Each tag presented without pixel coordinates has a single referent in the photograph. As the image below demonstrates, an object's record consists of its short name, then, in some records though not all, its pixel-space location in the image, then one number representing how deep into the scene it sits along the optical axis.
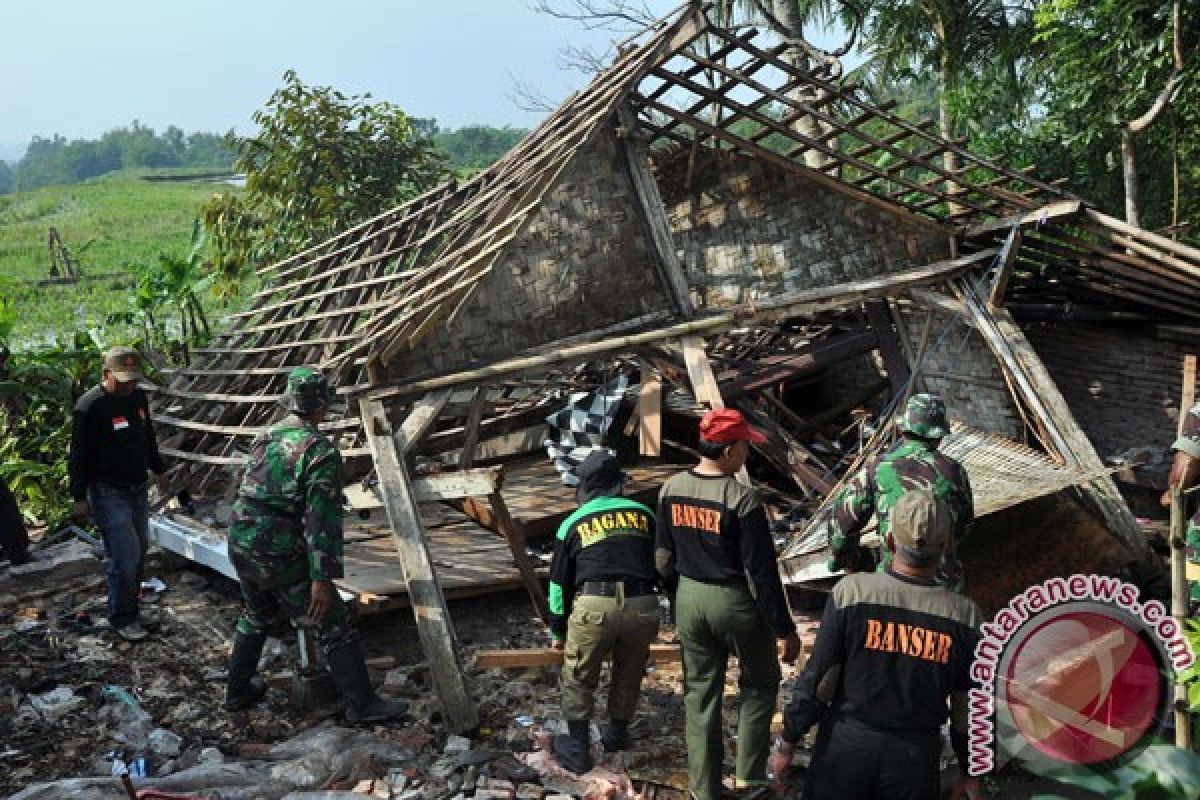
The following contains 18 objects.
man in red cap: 4.35
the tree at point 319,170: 13.24
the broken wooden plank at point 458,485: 5.59
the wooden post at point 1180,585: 3.34
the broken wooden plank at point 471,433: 6.88
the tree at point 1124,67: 11.13
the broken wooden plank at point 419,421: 5.96
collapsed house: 6.11
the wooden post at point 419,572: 5.23
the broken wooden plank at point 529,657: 5.45
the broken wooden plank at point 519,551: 5.79
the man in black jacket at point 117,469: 6.04
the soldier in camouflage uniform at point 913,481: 4.74
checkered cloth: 8.32
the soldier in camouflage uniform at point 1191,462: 5.14
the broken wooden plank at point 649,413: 7.61
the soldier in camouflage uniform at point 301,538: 5.05
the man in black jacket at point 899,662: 3.28
